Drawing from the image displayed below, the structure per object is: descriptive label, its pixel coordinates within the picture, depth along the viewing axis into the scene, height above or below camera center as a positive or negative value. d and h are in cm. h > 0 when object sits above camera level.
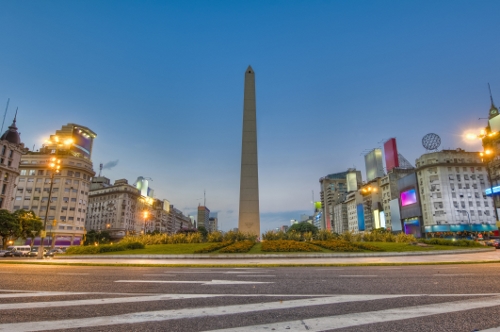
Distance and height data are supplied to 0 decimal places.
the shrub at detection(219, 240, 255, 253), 2308 -112
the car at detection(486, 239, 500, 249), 3564 -112
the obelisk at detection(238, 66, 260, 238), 3494 +699
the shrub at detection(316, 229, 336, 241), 3123 -10
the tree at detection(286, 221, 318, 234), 11040 +266
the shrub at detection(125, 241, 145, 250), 2779 -108
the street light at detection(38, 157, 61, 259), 2588 +615
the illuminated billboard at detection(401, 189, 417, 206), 9394 +1222
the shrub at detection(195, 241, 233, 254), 2332 -110
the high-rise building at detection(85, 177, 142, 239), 10807 +921
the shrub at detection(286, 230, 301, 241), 3104 -21
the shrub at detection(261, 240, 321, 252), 2338 -104
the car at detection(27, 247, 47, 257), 4243 -307
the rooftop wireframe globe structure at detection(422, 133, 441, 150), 9175 +2895
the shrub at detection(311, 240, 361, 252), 2325 -96
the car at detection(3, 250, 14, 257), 4083 -281
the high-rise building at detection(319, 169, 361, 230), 17475 +2307
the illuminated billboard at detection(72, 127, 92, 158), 9861 +3095
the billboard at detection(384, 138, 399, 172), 11325 +3136
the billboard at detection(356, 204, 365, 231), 13825 +811
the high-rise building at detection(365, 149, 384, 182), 13800 +3248
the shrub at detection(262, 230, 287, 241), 3161 -12
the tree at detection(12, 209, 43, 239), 5328 +201
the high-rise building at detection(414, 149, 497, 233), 8388 +1235
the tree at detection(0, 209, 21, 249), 4884 +138
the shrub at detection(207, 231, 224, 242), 3067 -33
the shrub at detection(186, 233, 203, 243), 3171 -46
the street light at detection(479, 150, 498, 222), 2333 +639
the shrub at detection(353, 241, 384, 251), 2356 -99
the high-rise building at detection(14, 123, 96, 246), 8425 +1250
